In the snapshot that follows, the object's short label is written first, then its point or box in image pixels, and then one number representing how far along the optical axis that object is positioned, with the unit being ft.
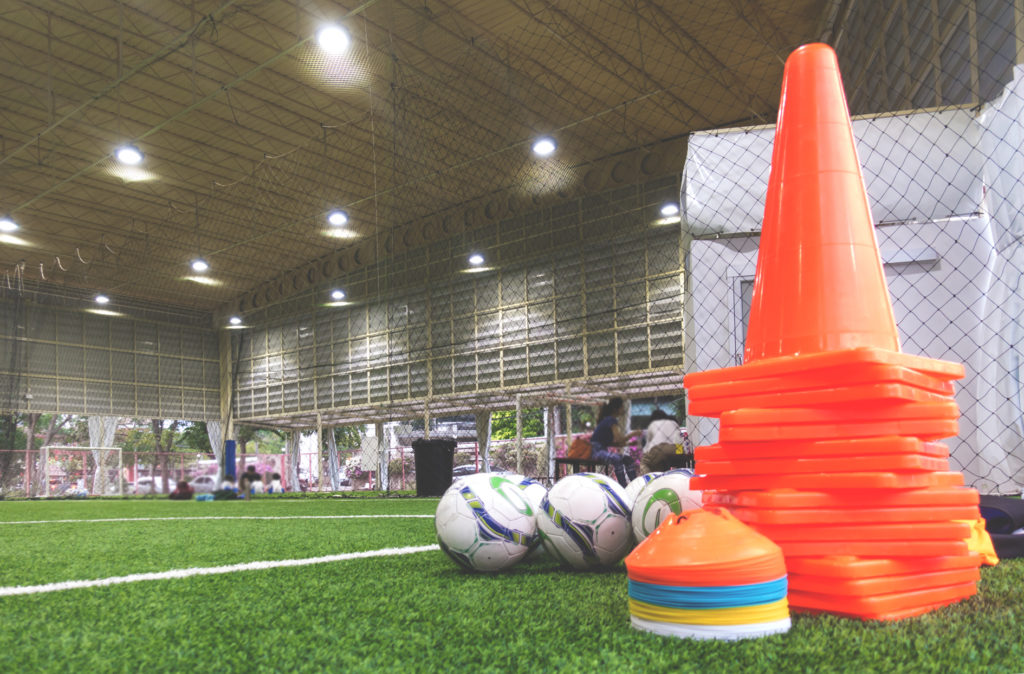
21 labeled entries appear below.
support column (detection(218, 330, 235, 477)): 93.45
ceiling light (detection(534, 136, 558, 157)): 48.31
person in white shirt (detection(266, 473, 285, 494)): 84.99
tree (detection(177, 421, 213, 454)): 153.38
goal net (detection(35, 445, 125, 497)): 80.33
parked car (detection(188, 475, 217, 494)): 77.45
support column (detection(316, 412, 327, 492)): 81.49
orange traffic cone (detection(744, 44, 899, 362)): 7.37
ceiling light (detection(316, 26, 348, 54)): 37.19
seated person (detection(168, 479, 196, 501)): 55.72
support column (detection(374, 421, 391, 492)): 85.40
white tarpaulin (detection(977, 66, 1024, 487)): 17.66
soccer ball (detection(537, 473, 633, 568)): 9.70
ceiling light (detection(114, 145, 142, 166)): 49.93
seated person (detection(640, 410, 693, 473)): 29.12
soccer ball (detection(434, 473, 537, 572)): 9.80
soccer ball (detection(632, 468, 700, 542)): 9.40
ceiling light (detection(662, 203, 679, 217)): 57.52
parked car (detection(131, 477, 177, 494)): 86.02
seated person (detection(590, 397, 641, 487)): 33.04
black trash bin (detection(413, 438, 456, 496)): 47.39
